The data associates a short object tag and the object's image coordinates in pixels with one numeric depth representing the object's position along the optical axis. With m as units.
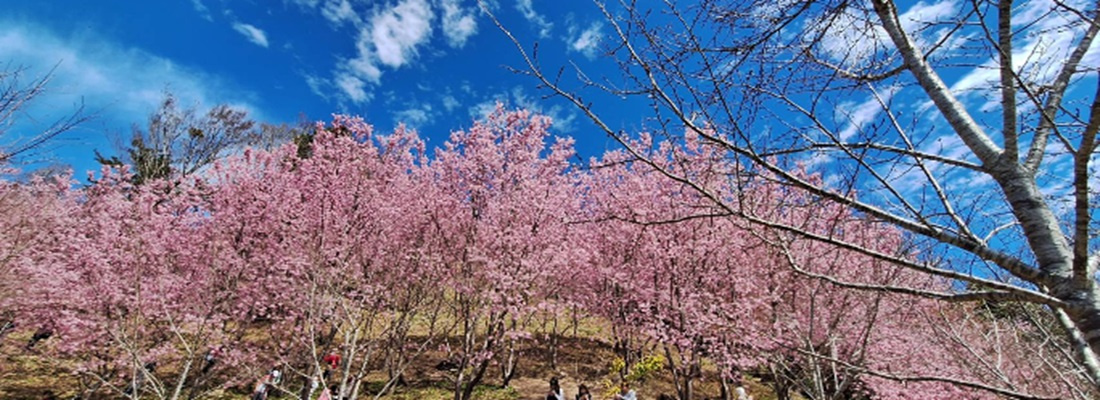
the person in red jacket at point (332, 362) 13.83
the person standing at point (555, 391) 10.37
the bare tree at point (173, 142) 16.80
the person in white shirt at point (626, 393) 10.32
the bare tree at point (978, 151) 1.92
